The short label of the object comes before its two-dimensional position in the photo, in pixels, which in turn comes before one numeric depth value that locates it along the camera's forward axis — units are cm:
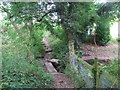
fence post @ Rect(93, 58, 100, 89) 251
